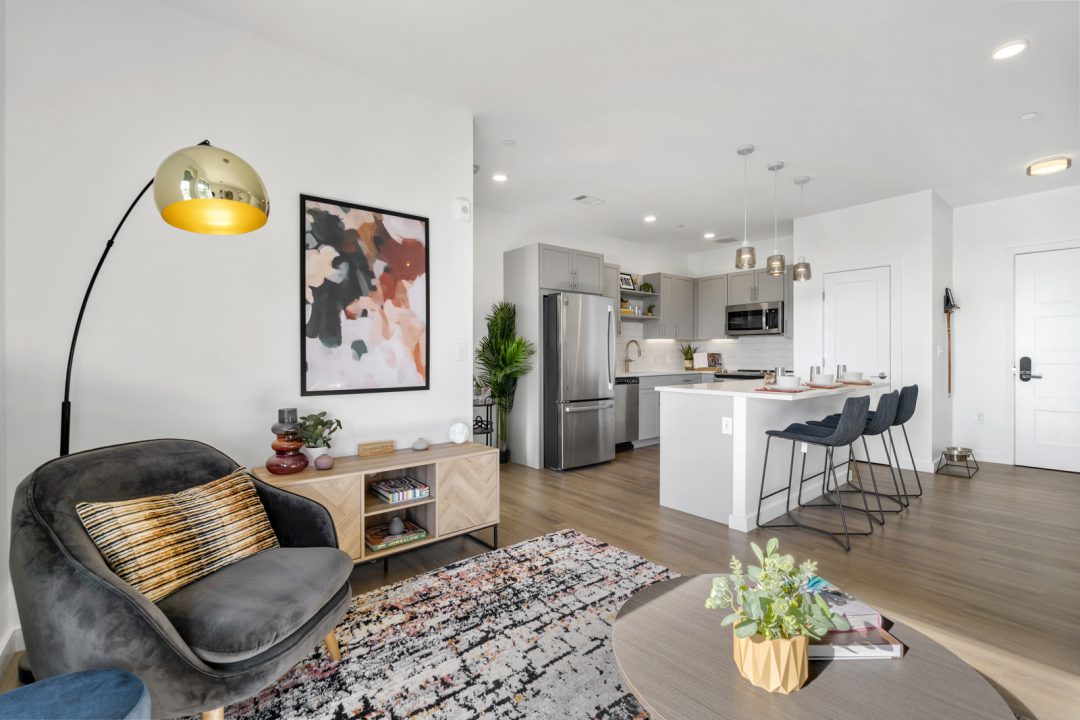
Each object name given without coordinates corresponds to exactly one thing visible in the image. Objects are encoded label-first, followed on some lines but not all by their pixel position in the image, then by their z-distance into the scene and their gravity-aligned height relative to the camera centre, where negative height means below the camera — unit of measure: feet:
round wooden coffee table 3.49 -2.54
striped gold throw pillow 4.86 -1.92
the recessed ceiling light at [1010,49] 8.47 +5.48
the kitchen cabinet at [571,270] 17.31 +3.28
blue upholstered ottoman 3.09 -2.24
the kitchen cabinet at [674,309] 23.13 +2.46
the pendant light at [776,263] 13.40 +2.66
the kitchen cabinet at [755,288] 21.58 +3.25
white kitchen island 10.80 -2.14
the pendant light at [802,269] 14.51 +2.68
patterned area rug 5.40 -3.82
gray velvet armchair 4.02 -2.38
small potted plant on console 8.21 -1.35
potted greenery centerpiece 3.68 -2.02
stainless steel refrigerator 16.65 -0.76
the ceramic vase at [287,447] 7.70 -1.41
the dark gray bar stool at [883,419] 11.58 -1.47
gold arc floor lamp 5.24 +1.87
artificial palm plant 16.53 -0.04
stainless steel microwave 21.59 +1.80
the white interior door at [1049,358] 15.65 +0.02
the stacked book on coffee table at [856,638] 4.14 -2.49
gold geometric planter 3.67 -2.32
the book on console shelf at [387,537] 8.54 -3.22
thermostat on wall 10.76 +3.31
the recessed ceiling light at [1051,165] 13.30 +5.38
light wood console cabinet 7.75 -2.35
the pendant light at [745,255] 12.02 +2.59
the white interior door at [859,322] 16.85 +1.30
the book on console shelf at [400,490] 8.72 -2.40
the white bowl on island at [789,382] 11.05 -0.53
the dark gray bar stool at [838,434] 10.01 -1.65
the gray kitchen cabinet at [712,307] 23.66 +2.56
